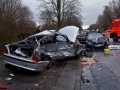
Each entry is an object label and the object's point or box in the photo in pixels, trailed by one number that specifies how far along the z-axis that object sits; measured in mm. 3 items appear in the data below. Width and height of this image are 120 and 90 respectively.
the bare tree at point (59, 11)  23076
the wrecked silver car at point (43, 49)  3979
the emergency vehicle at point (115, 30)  13229
